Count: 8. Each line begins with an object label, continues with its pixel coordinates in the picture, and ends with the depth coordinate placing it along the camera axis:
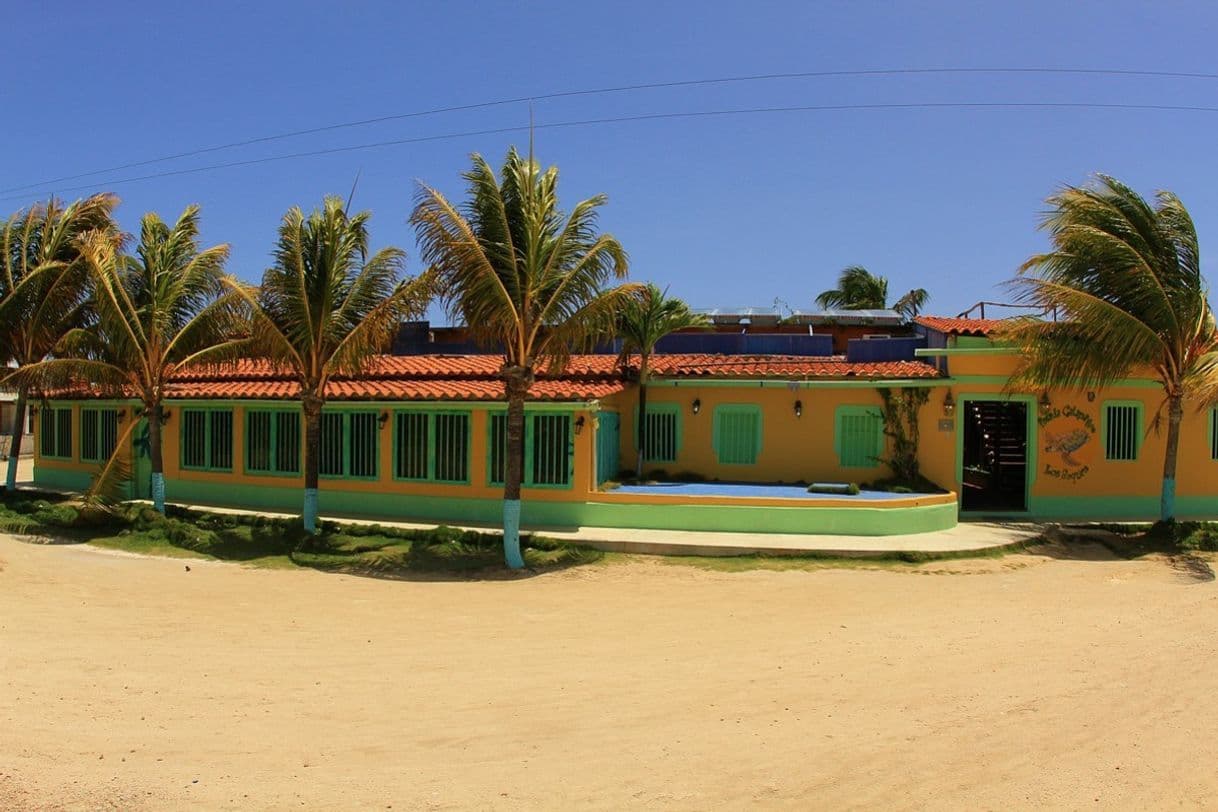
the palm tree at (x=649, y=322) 17.14
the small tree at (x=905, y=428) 17.06
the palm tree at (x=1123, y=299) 14.45
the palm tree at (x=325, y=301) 13.89
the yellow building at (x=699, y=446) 15.27
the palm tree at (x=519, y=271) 12.66
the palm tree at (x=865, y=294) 37.78
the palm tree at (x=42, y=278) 17.88
